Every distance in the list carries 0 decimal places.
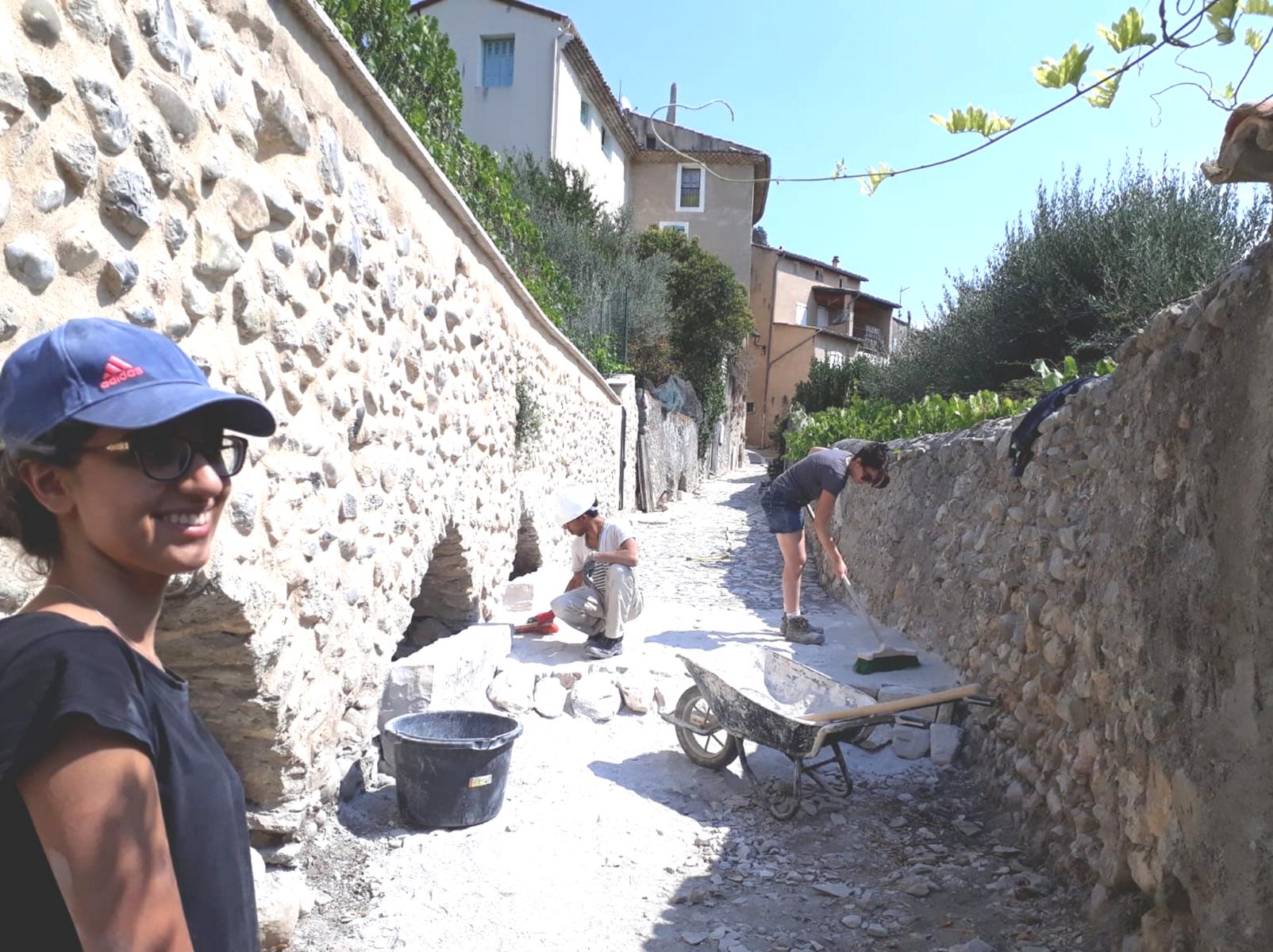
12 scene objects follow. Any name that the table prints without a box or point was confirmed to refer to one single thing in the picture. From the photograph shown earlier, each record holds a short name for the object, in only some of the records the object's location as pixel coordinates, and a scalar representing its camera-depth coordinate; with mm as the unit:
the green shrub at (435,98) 5625
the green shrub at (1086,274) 8695
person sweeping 7125
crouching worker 6230
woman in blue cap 982
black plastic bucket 4004
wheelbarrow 4297
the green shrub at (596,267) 15312
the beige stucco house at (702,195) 27547
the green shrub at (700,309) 21578
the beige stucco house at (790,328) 34406
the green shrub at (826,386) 27891
